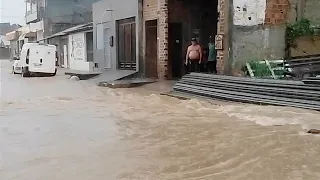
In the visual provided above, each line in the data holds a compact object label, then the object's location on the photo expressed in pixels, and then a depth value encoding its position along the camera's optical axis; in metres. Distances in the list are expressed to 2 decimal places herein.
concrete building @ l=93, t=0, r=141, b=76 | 19.81
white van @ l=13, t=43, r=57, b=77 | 23.66
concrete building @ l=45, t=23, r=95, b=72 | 30.02
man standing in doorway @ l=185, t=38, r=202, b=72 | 15.57
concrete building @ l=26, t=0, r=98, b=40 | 43.75
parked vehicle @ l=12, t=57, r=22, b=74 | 26.63
